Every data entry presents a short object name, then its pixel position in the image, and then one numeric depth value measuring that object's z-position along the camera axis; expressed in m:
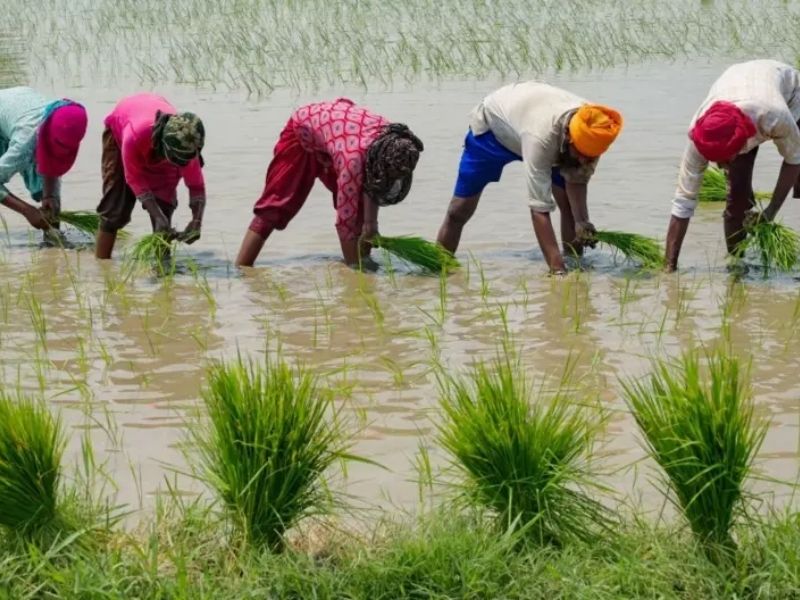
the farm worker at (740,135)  9.90
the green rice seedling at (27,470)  5.80
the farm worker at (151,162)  10.66
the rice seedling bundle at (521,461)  5.75
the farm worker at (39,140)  12.17
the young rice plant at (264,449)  5.75
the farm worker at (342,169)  10.60
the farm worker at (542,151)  10.37
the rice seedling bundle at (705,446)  5.46
